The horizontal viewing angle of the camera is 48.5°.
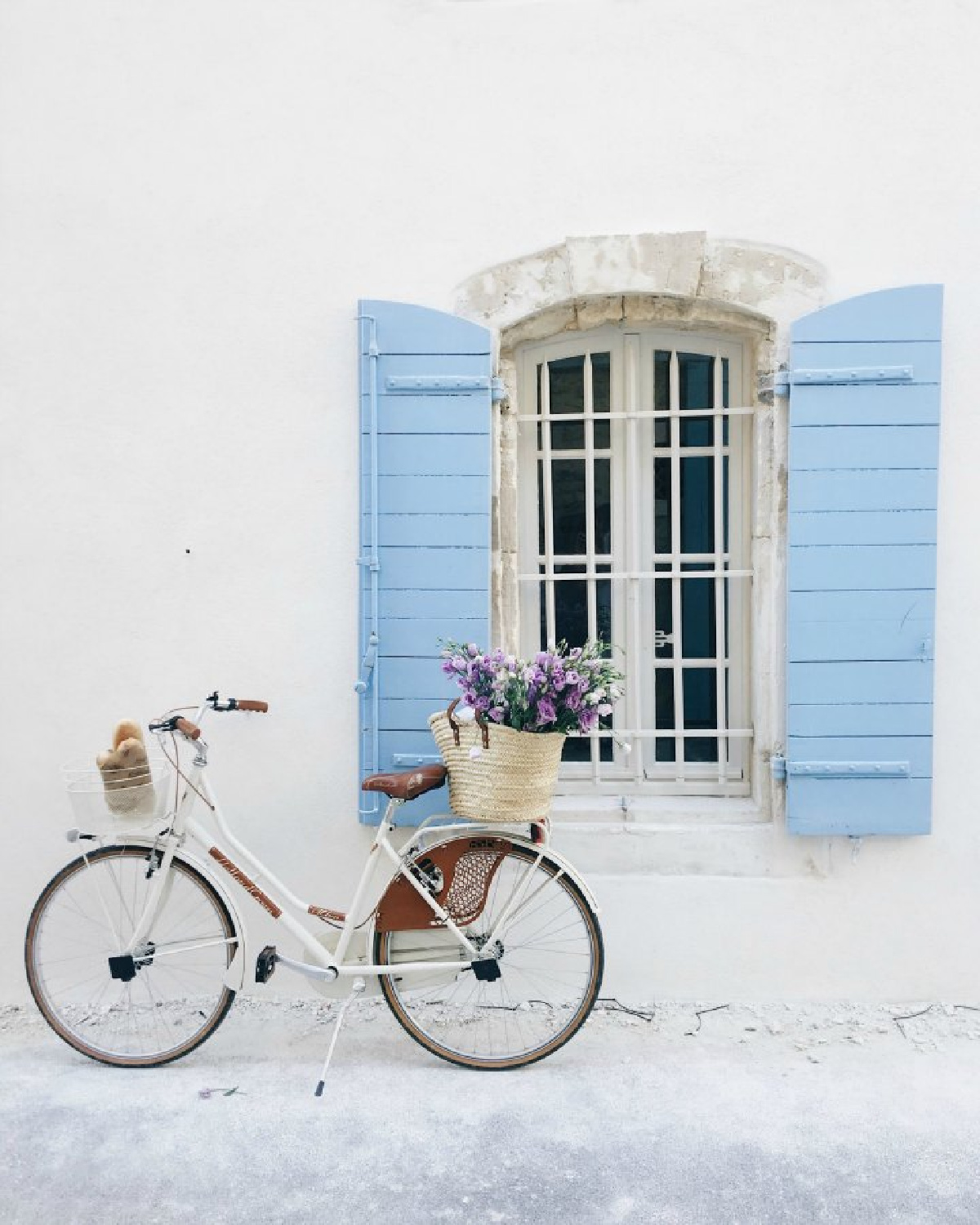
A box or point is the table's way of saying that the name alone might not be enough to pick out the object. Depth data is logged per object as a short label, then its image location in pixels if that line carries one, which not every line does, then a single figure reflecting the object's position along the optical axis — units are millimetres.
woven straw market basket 3020
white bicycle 3197
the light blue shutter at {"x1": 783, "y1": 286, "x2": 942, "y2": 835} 3457
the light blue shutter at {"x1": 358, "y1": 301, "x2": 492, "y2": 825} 3547
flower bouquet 3008
